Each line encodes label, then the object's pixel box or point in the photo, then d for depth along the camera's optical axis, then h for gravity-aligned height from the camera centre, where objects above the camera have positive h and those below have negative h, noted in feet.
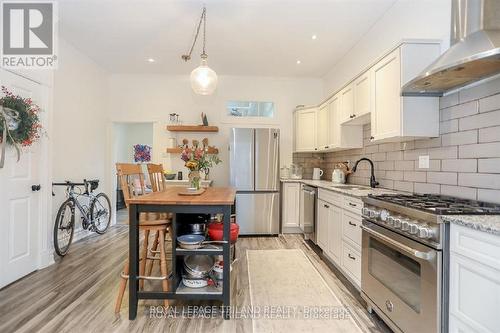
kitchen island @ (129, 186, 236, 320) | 6.53 -2.11
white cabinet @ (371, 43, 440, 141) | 7.09 +1.83
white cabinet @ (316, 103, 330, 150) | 13.56 +2.16
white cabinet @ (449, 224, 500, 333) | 3.63 -1.72
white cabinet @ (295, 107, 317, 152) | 15.47 +2.31
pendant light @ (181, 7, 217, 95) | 9.20 +3.10
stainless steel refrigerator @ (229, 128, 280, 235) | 14.43 -0.75
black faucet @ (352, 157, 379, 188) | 10.04 -0.53
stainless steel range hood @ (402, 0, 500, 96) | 4.58 +2.25
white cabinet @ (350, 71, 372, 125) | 9.03 +2.62
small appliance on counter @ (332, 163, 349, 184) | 12.80 -0.37
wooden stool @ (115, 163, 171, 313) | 6.93 -1.68
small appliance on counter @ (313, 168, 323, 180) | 15.83 -0.47
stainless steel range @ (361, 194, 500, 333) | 4.53 -1.88
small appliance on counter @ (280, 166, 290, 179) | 16.43 -0.39
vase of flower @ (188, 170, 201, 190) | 8.43 -0.43
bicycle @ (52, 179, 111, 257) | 11.12 -2.54
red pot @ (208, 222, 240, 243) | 6.96 -1.79
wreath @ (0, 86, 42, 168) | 7.76 +1.30
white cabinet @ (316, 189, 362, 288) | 7.89 -2.34
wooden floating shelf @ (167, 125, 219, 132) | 16.15 +2.32
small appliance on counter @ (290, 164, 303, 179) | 16.34 -0.32
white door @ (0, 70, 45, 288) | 8.20 -1.48
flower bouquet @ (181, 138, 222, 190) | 8.07 +0.12
